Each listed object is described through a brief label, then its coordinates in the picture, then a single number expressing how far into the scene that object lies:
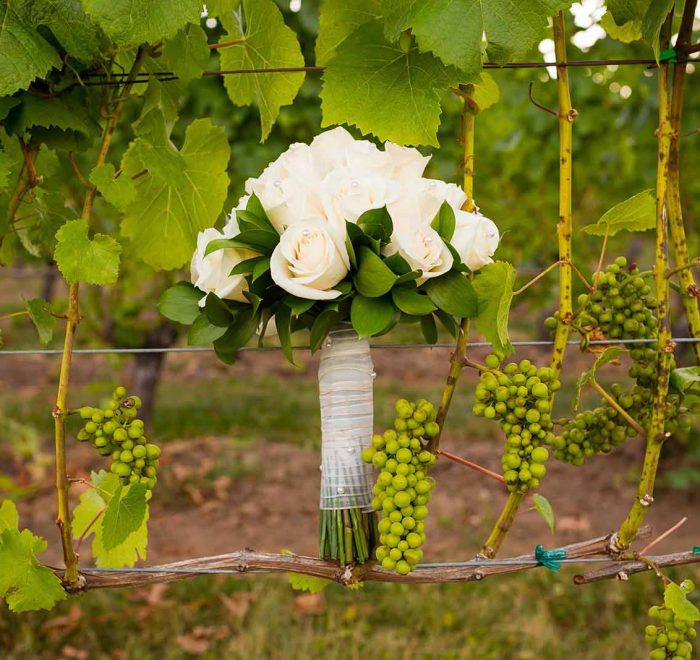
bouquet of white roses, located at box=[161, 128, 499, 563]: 1.17
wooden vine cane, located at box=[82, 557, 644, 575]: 1.27
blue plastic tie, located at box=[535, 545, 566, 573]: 1.29
